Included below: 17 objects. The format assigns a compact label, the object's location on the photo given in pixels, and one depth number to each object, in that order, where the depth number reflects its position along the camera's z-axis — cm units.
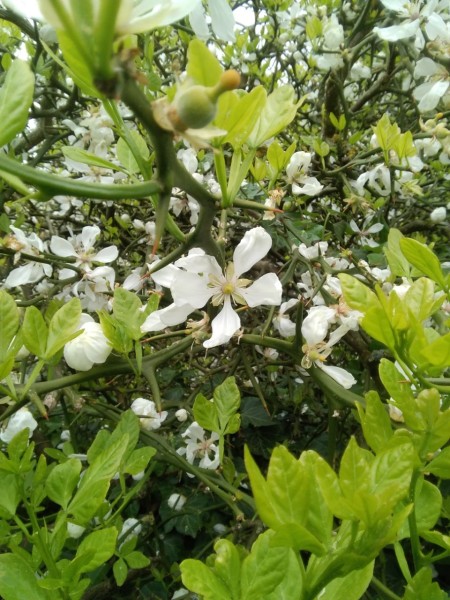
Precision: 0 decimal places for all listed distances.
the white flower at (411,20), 30
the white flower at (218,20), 13
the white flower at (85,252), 32
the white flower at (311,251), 29
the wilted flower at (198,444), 32
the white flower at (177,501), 36
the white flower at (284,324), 28
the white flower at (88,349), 19
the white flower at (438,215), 40
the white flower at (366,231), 39
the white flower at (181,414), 31
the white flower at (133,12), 8
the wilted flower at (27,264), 30
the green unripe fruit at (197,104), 8
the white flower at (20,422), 21
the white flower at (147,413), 27
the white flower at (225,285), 18
